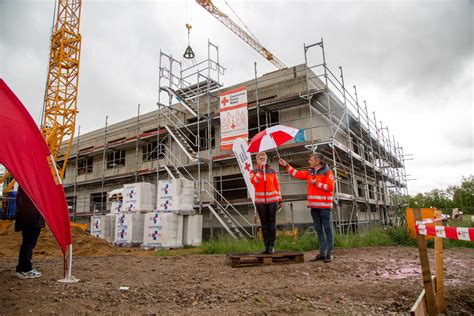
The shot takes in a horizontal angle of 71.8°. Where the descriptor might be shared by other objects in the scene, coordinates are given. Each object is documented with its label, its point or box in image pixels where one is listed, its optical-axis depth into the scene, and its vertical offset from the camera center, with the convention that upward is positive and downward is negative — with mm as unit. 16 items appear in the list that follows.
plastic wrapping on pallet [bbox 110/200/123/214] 14652 +502
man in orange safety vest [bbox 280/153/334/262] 5918 +230
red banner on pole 3926 +726
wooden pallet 5797 -796
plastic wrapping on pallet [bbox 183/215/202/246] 12206 -531
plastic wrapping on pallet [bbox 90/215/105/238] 14570 -280
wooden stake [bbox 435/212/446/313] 3035 -624
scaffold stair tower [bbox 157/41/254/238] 13781 +4011
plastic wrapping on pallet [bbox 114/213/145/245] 12695 -428
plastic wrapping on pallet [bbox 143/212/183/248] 11680 -499
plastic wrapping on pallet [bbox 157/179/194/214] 12211 +761
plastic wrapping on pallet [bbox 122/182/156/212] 13133 +812
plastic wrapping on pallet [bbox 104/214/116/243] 14344 -375
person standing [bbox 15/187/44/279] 4762 -116
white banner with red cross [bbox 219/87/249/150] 12625 +3825
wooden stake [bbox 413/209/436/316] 2844 -649
